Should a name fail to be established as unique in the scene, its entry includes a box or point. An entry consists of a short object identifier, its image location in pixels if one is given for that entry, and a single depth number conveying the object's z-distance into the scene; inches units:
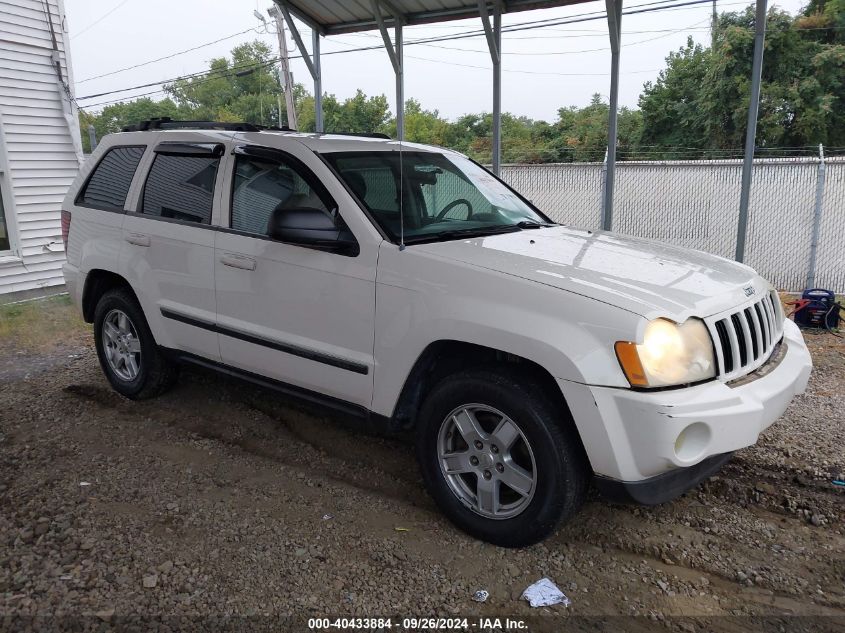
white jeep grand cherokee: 108.3
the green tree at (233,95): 2039.9
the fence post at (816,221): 405.1
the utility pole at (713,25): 1103.5
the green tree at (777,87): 916.6
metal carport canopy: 268.8
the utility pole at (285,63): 824.3
